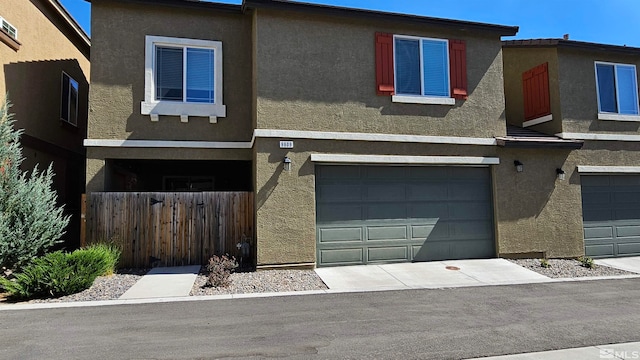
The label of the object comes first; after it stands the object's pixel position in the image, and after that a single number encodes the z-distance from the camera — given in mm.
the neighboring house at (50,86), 9953
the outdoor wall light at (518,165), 10617
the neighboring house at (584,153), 10797
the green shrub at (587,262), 10055
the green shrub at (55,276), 6906
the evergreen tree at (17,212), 7738
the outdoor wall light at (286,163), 9281
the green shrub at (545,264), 9859
